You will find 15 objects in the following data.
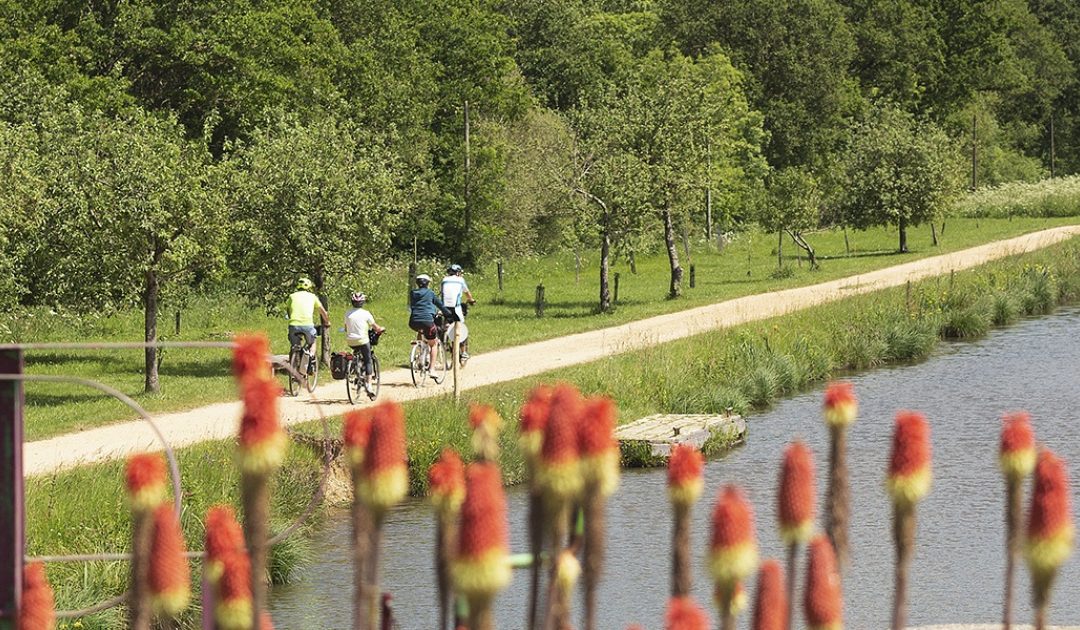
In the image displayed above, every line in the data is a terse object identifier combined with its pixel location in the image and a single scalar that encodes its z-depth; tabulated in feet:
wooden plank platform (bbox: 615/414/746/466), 152.56
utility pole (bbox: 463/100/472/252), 375.04
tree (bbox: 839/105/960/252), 387.14
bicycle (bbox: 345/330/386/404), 159.84
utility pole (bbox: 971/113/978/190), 592.60
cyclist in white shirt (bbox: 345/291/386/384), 158.20
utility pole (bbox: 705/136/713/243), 408.55
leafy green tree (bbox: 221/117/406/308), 194.80
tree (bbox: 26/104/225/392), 168.25
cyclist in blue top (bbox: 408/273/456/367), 172.65
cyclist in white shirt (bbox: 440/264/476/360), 183.62
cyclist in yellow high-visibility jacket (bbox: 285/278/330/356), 163.22
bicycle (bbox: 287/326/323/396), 161.58
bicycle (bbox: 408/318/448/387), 171.01
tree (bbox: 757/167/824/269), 346.95
